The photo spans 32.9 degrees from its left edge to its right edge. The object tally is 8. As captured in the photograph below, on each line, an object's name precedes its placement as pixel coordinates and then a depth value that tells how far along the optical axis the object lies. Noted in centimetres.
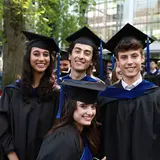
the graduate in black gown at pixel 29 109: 289
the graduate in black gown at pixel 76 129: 195
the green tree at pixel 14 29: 613
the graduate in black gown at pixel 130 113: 252
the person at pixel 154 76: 492
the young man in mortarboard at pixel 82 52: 324
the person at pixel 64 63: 640
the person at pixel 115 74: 440
